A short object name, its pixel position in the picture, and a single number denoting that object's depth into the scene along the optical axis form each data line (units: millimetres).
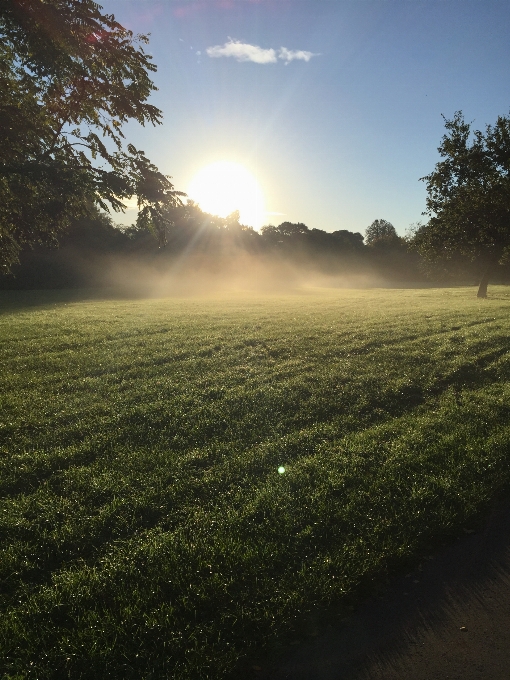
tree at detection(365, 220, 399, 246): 128500
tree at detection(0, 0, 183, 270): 9008
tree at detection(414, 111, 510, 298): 28484
